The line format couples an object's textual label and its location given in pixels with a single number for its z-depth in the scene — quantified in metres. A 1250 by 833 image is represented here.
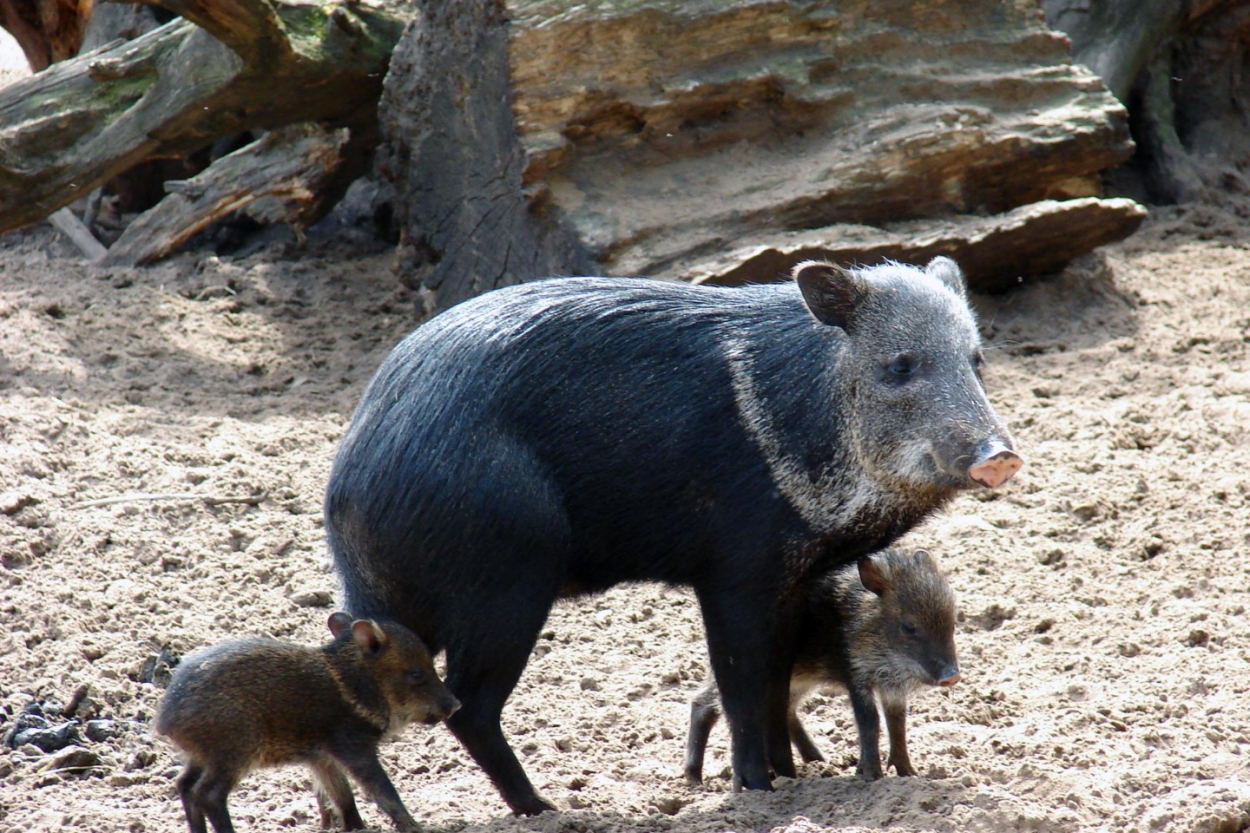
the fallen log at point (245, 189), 15.95
